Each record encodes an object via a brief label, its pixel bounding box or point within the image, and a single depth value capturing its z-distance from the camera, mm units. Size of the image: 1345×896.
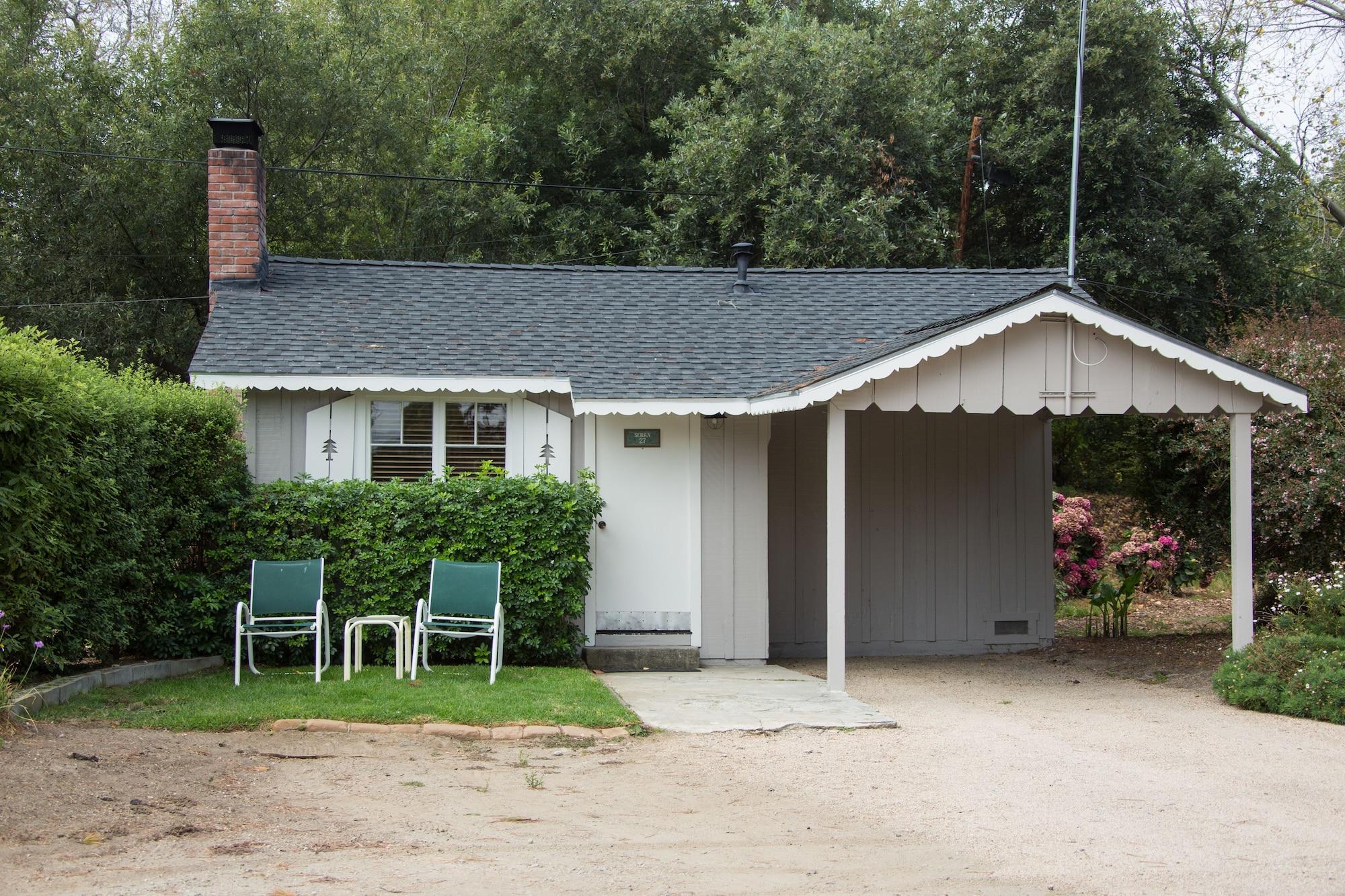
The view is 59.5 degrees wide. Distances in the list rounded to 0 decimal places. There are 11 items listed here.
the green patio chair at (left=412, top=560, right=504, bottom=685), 9445
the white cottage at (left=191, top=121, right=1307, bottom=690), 9398
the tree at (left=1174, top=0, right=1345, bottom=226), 21375
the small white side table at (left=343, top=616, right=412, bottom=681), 9141
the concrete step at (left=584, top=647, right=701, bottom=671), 10602
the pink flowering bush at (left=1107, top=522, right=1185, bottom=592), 15422
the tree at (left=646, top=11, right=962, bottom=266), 19047
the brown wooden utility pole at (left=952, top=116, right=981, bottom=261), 20359
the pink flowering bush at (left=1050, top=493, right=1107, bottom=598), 16984
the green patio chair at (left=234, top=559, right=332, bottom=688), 9281
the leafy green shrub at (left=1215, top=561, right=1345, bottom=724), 8594
